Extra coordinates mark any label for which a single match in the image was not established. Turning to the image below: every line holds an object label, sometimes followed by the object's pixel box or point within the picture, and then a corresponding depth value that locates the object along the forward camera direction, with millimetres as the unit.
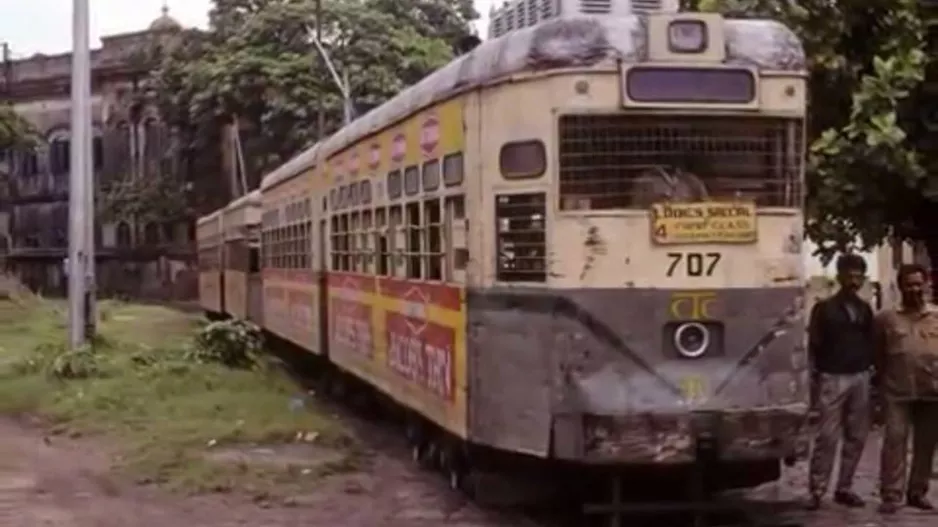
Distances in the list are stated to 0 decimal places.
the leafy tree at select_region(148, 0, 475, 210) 42094
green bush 20562
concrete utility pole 20172
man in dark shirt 9711
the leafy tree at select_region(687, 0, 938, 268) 12938
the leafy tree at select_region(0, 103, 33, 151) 36750
